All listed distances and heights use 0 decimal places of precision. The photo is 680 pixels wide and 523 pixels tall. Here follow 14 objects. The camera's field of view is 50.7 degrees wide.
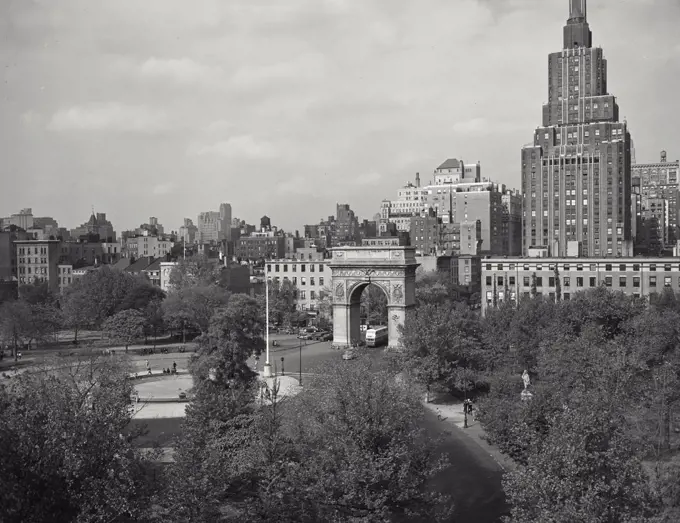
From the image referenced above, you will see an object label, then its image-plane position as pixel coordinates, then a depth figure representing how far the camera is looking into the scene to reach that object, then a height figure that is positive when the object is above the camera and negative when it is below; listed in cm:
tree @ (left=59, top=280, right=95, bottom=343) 8344 -724
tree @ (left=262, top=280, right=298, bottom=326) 9812 -806
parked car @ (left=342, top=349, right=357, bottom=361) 6236 -981
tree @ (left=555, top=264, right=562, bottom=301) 9025 -581
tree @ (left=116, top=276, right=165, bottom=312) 8662 -605
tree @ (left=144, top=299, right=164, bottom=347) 8250 -791
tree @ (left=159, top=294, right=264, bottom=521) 2264 -739
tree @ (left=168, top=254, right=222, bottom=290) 10456 -383
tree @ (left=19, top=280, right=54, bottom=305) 9938 -612
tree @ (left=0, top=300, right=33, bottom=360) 7025 -721
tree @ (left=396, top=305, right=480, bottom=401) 5078 -784
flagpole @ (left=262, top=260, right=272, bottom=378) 5653 -980
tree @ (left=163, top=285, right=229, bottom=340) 8162 -687
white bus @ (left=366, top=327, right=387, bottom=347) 7962 -1046
